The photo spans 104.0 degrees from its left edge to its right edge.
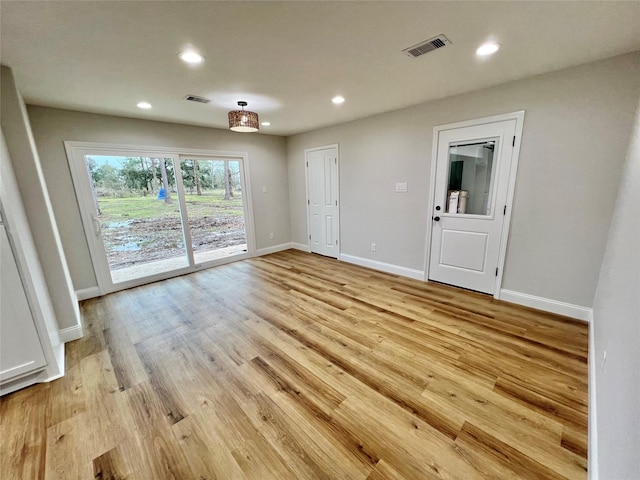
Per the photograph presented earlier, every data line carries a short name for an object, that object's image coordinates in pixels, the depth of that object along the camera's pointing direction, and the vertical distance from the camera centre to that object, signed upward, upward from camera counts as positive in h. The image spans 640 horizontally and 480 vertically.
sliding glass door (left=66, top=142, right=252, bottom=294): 3.40 -0.26
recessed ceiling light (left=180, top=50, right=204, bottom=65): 1.90 +1.04
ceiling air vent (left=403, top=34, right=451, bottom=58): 1.80 +1.03
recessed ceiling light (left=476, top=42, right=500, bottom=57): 1.89 +1.02
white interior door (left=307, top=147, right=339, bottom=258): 4.63 -0.22
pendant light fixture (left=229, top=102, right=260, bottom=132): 2.87 +0.79
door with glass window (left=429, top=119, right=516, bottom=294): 2.83 -0.23
